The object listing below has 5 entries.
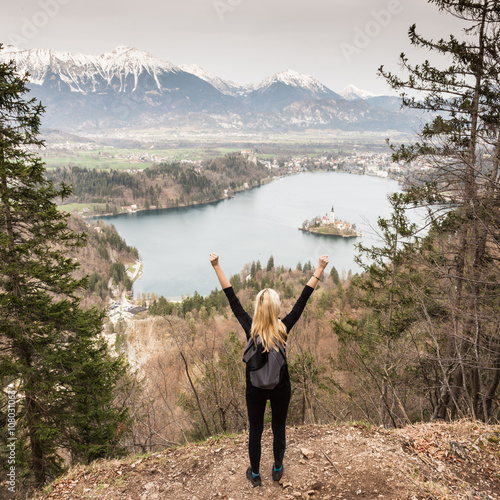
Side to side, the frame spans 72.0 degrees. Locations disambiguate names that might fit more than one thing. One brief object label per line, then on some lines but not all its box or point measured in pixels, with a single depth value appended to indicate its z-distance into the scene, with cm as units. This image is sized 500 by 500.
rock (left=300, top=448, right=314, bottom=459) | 327
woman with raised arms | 238
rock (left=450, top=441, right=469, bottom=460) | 315
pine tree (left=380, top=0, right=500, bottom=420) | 489
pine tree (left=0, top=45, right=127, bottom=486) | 525
